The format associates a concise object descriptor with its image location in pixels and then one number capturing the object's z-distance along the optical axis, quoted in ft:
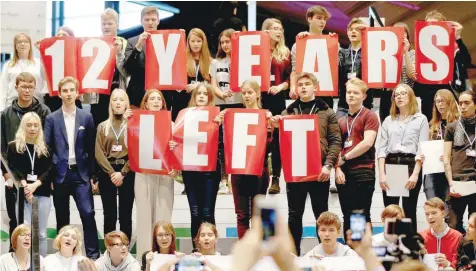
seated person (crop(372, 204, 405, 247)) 44.98
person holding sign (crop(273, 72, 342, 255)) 47.75
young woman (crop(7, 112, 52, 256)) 49.30
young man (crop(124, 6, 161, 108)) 53.73
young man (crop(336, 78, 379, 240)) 47.99
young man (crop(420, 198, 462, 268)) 46.17
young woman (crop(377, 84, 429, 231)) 49.02
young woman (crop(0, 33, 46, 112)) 54.61
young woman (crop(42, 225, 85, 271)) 46.05
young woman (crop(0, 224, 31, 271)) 46.21
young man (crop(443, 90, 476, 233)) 48.70
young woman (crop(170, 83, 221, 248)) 48.82
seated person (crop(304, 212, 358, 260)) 44.98
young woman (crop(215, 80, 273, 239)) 48.50
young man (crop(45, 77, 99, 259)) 49.22
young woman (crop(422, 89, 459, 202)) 49.69
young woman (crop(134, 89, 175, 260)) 49.38
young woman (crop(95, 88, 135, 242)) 49.45
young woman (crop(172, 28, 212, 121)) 52.62
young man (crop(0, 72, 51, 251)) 50.88
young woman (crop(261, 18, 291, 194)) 52.15
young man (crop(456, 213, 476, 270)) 43.91
